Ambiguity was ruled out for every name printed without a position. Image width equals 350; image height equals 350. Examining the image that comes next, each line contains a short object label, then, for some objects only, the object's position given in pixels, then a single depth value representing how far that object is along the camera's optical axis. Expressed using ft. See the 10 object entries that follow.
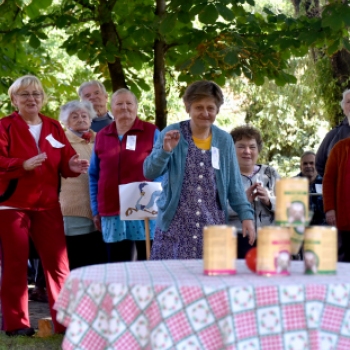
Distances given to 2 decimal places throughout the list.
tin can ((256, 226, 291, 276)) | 14.87
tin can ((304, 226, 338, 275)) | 14.98
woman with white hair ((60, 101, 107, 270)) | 31.87
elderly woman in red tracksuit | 26.81
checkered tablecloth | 13.76
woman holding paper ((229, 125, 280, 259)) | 27.41
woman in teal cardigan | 22.70
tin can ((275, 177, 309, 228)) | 15.41
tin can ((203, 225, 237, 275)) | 15.12
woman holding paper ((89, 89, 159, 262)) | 29.22
